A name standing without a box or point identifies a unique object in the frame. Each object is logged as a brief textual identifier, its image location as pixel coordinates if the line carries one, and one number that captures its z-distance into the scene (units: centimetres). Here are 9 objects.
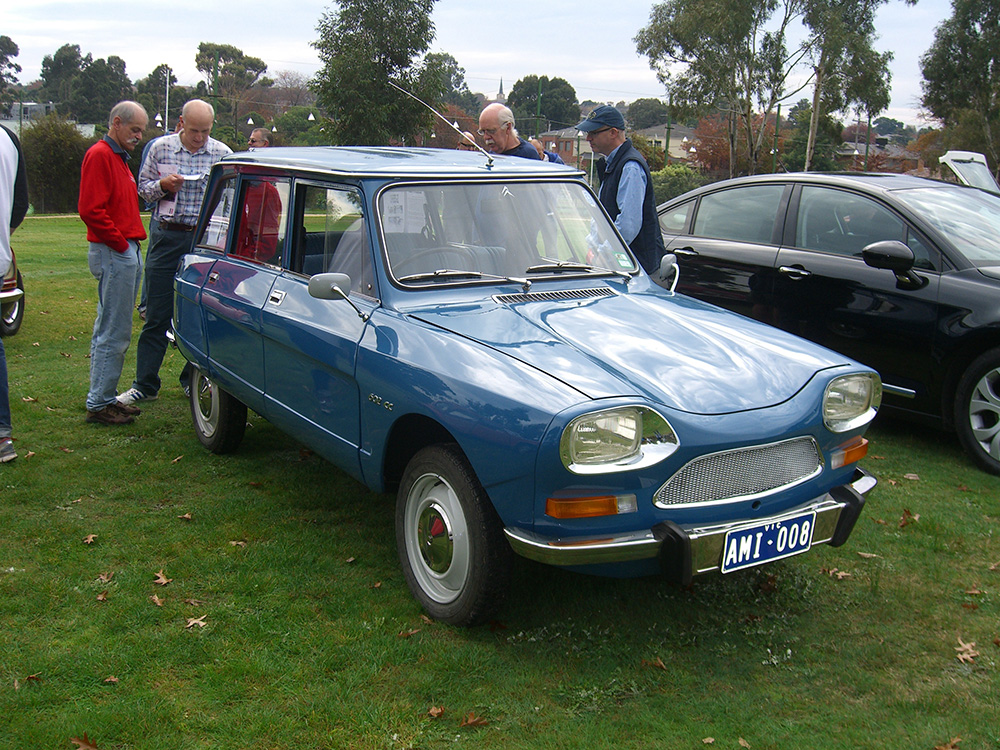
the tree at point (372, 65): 3416
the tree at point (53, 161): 3541
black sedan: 559
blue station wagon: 306
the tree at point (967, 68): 4438
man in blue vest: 598
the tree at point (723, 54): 4050
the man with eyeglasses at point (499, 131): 721
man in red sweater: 600
